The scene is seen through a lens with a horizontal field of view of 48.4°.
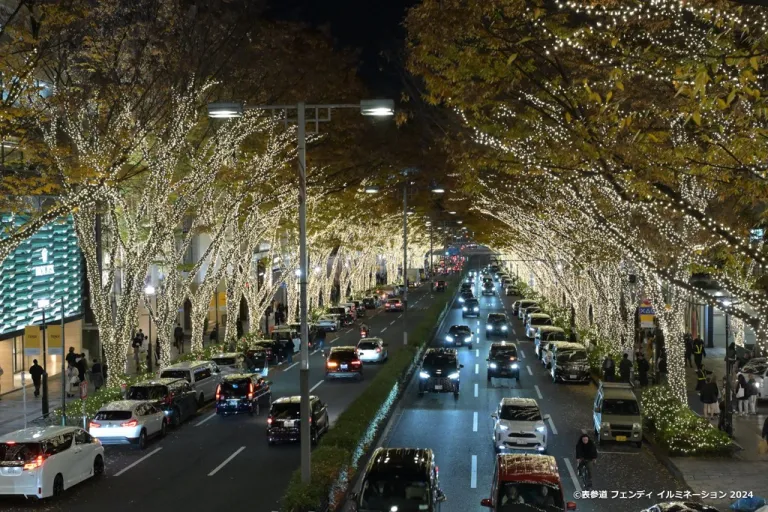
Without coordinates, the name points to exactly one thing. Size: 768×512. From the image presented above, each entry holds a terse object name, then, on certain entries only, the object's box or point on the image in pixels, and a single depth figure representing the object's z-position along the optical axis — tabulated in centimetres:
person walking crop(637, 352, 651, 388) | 3111
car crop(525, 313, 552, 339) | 5059
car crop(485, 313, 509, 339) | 5222
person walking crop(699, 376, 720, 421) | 2514
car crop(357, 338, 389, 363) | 4084
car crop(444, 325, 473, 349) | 4706
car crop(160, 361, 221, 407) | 2914
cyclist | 1800
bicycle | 1812
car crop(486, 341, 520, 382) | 3384
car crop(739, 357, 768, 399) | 2830
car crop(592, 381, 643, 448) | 2255
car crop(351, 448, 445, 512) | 1417
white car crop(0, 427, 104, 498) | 1738
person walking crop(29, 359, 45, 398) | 3172
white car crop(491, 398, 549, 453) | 2119
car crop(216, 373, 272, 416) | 2775
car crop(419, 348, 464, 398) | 3073
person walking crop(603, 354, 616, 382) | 3172
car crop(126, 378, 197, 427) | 2569
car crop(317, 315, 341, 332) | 5649
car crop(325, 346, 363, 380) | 3538
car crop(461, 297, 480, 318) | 6475
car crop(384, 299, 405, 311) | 7400
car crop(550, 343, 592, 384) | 3400
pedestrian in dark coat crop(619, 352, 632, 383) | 3027
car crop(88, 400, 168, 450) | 2280
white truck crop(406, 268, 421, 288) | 10792
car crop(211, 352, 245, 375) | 3409
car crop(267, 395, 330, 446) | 2292
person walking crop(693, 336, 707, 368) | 3231
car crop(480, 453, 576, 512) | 1424
